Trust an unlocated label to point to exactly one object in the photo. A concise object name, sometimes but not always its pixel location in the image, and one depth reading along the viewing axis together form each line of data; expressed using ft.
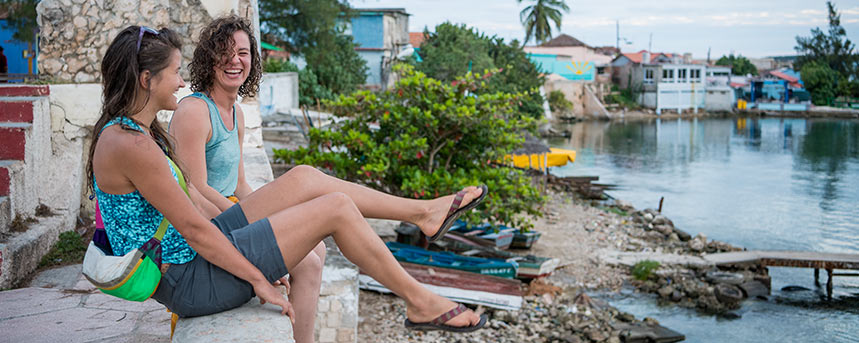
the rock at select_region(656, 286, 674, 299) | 38.09
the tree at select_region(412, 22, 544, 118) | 103.65
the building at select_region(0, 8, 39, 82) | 60.29
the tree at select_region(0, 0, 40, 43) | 53.98
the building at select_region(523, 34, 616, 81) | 189.16
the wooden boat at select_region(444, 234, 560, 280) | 36.01
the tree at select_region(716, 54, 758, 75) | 223.14
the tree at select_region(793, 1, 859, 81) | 202.59
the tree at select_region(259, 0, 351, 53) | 75.97
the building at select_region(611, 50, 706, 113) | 190.70
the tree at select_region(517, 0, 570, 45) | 178.75
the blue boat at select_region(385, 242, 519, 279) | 32.09
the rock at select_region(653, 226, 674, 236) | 53.98
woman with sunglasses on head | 7.71
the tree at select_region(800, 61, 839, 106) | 195.00
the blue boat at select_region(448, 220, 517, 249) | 39.17
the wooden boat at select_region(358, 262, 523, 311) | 30.66
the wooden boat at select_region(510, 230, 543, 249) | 42.29
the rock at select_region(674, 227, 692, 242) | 52.72
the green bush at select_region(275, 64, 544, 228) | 29.73
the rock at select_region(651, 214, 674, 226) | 57.67
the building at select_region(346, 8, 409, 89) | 118.21
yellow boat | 71.82
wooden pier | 41.70
